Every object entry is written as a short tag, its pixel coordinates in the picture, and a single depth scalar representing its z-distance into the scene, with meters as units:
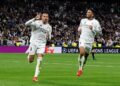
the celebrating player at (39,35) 20.12
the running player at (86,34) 22.80
